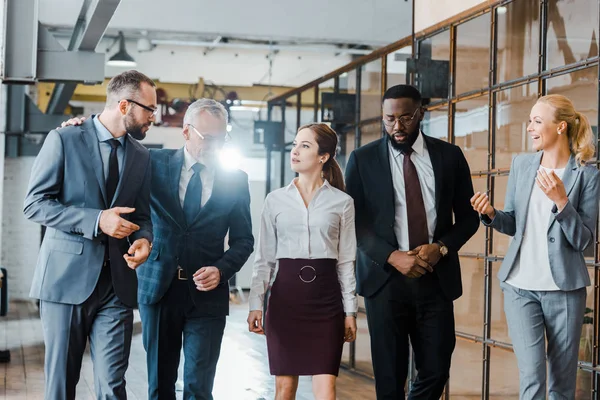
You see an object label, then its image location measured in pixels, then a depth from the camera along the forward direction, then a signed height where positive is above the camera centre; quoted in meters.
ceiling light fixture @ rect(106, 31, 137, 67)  10.95 +2.10
